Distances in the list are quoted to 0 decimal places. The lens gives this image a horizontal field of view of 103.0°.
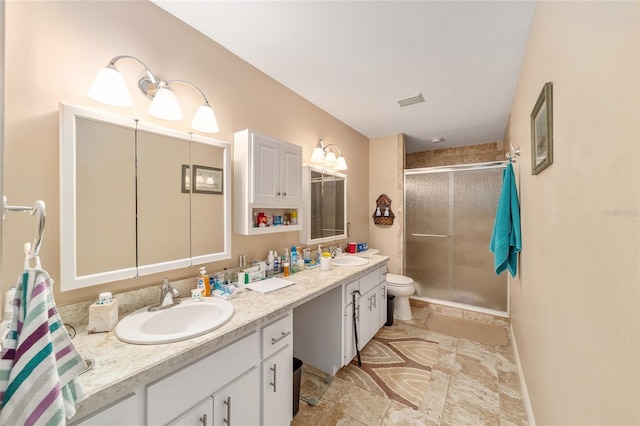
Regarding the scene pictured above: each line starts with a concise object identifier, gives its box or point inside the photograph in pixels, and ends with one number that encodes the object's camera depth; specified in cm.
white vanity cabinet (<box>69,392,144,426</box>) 77
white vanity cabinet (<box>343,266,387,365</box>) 208
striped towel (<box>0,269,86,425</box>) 60
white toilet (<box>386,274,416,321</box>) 301
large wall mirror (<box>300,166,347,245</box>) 241
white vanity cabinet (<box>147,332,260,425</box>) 91
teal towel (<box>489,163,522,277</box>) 193
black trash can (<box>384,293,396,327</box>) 296
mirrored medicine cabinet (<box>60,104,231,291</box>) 111
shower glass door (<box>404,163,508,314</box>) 318
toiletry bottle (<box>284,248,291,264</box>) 213
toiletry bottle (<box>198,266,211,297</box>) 149
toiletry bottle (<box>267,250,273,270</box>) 198
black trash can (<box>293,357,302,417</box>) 163
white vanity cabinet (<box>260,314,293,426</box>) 130
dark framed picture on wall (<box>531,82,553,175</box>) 111
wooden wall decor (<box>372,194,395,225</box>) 355
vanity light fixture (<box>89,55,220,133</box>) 115
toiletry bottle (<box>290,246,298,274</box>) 214
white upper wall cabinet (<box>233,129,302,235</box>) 175
